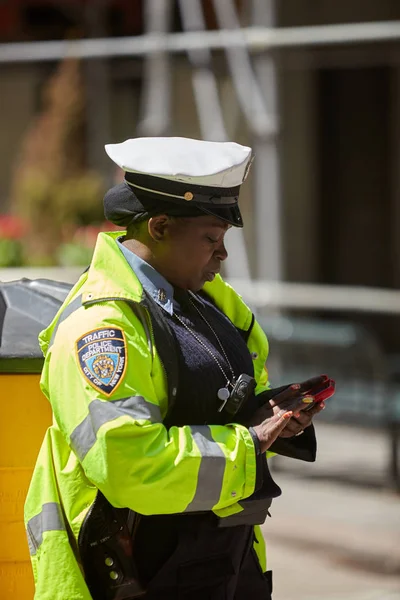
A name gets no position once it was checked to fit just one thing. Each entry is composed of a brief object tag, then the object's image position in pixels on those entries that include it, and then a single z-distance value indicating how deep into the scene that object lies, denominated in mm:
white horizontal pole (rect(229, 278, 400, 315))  16172
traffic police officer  4770
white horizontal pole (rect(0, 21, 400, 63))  15180
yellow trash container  5684
